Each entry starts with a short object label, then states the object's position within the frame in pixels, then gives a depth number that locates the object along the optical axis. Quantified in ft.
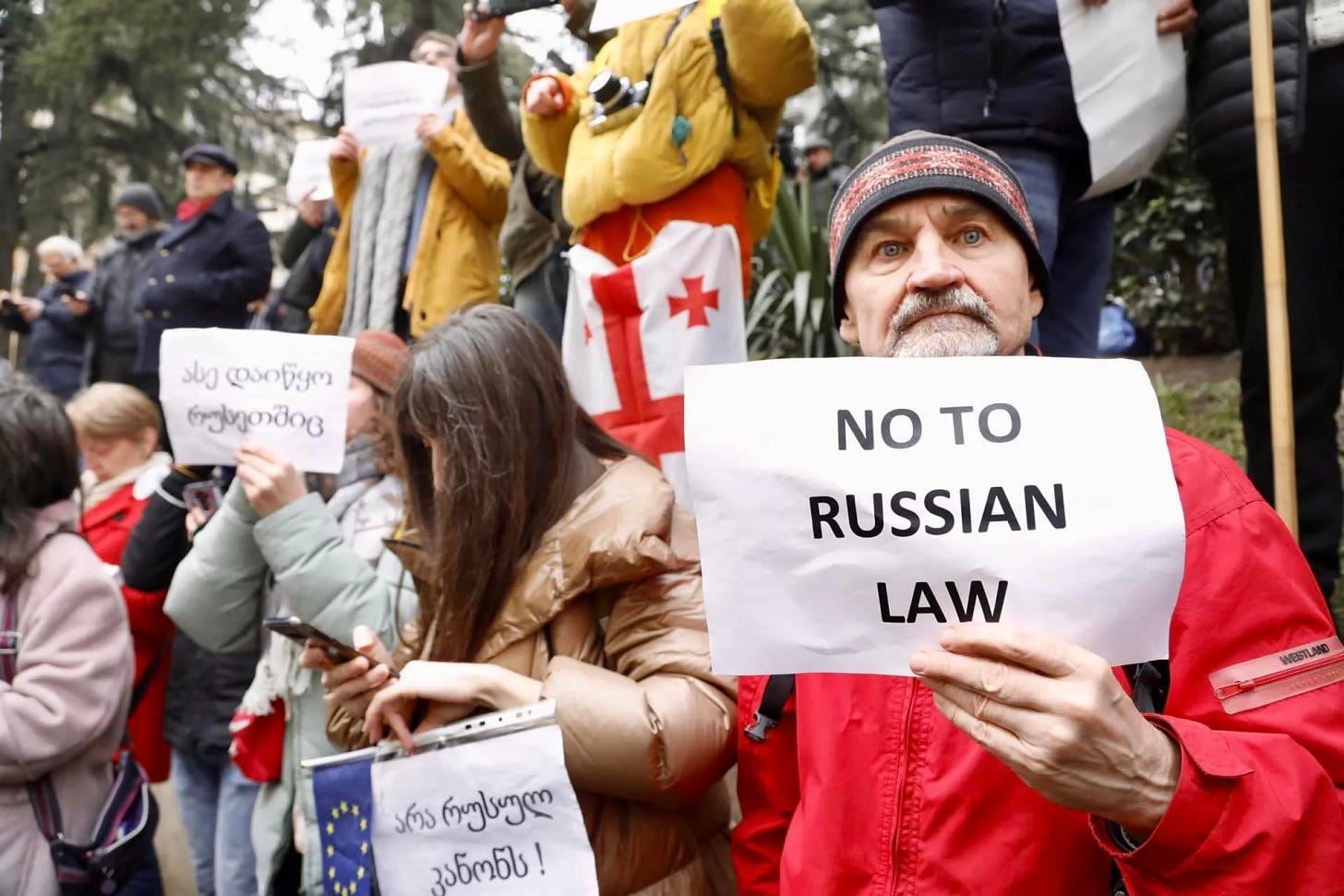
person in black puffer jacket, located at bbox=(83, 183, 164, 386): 27.12
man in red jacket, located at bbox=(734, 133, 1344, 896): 4.35
